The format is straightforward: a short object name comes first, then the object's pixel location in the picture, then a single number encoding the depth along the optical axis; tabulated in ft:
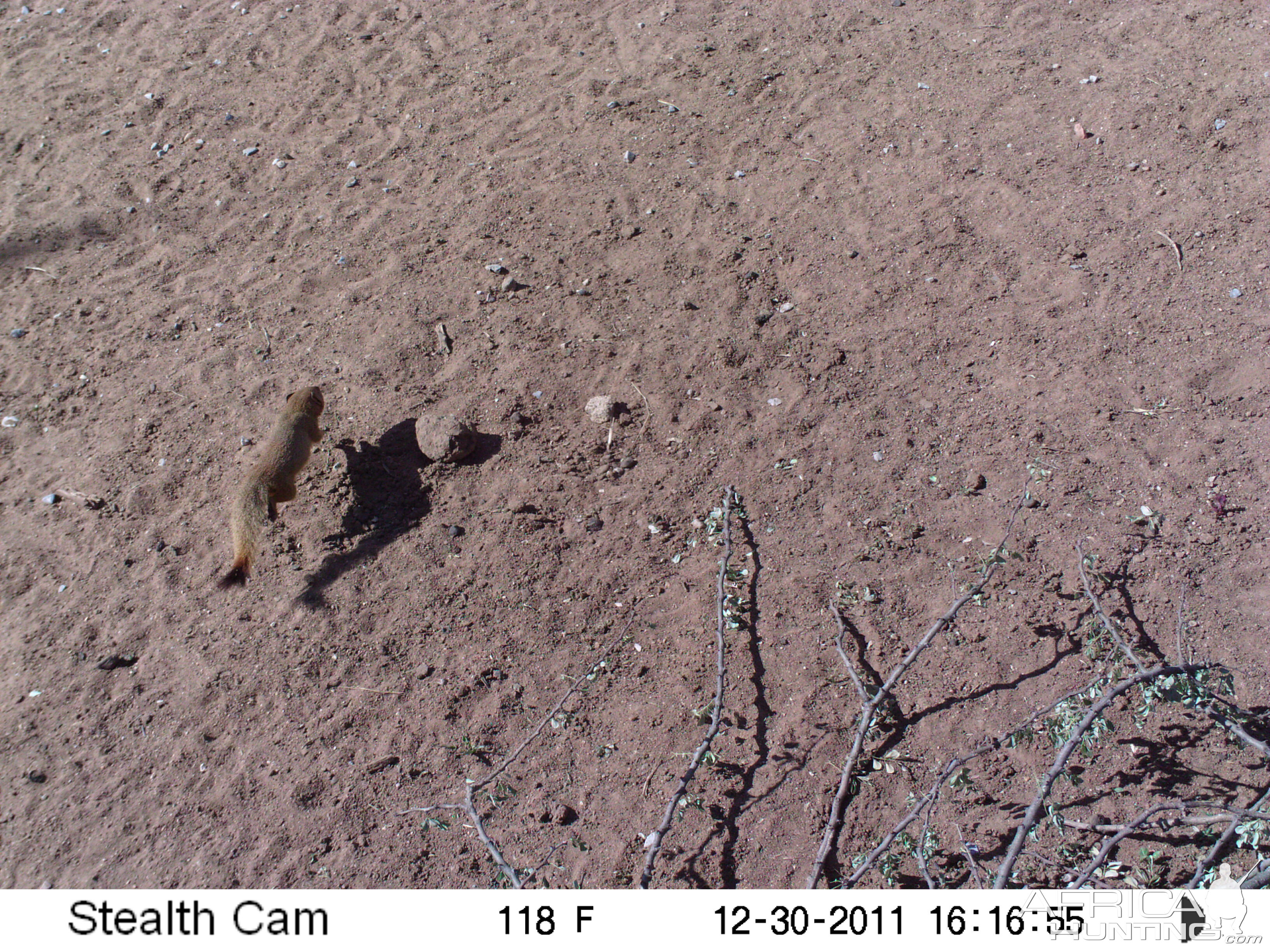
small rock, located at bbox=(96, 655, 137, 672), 10.38
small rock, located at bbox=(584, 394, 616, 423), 12.58
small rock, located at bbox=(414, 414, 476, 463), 11.93
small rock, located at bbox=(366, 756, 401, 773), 9.46
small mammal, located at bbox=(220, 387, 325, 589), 10.87
